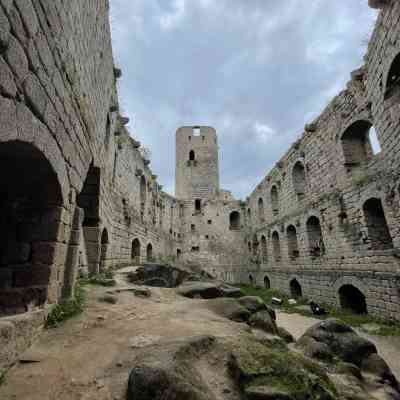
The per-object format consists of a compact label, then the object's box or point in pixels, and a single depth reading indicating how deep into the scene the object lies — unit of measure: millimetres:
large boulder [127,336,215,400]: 1765
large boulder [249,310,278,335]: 4188
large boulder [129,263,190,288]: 7184
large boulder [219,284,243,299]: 6203
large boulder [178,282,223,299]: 6004
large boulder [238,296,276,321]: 4809
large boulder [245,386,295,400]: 2031
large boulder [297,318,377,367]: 3934
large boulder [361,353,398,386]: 3641
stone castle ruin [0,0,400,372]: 2502
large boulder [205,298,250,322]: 4312
